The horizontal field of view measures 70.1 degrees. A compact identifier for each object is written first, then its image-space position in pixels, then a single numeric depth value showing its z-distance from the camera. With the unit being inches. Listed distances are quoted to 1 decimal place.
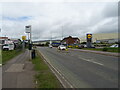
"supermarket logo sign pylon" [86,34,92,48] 1069.6
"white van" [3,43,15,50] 904.3
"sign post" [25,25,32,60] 469.8
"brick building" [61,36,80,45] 2579.8
